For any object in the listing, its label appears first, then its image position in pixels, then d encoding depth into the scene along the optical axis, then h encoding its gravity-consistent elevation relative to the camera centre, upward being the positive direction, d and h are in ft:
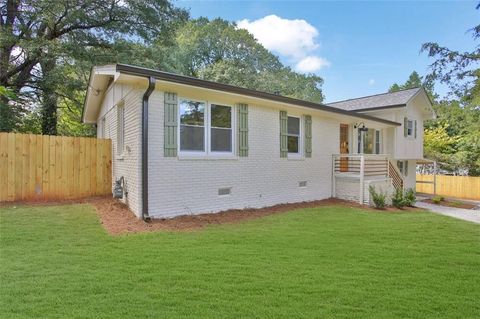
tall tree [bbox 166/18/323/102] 103.00 +36.48
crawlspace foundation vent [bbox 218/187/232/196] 27.73 -2.82
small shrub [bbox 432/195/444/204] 49.04 -6.39
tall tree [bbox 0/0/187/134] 41.75 +18.27
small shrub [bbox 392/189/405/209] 37.96 -4.90
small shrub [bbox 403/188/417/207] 39.50 -4.97
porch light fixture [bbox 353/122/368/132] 46.22 +4.61
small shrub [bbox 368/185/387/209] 34.91 -4.42
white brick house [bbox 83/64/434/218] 23.39 +1.17
